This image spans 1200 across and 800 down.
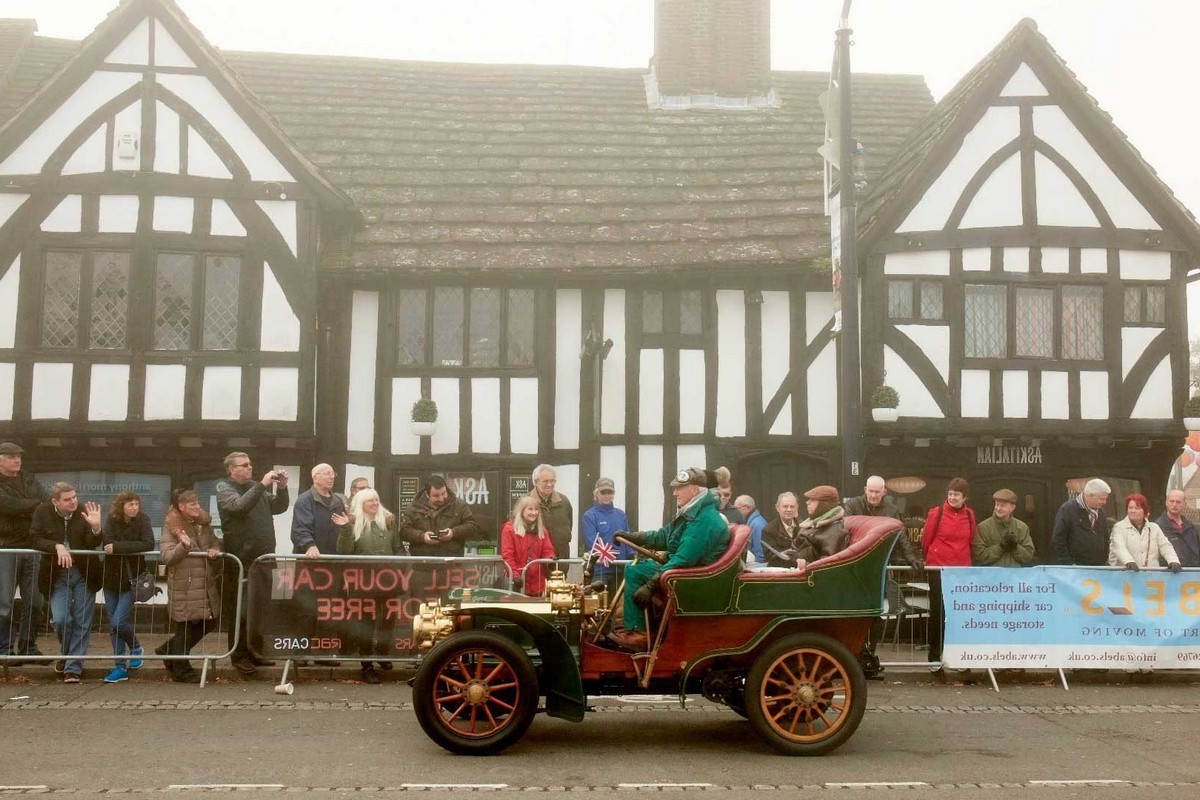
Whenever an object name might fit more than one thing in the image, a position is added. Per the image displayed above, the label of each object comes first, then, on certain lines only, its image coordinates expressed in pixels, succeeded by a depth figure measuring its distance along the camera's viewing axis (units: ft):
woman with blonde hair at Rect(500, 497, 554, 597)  35.22
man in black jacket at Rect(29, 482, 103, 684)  33.37
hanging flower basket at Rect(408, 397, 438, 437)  47.44
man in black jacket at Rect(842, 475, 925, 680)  35.17
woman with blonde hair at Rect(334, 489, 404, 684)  34.91
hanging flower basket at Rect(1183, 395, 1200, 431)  48.91
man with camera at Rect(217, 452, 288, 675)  33.68
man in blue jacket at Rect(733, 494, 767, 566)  39.99
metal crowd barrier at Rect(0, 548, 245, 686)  32.50
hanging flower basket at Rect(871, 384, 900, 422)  47.57
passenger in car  26.86
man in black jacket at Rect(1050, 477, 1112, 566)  37.99
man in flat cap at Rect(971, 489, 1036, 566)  37.86
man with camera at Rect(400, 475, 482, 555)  35.91
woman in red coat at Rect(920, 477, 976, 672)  38.96
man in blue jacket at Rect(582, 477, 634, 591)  37.68
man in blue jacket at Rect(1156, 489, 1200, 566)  37.86
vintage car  23.72
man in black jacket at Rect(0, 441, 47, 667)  32.83
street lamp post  36.42
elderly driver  24.32
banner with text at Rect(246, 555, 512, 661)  31.81
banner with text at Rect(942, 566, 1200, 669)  34.30
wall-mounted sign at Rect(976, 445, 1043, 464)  49.70
